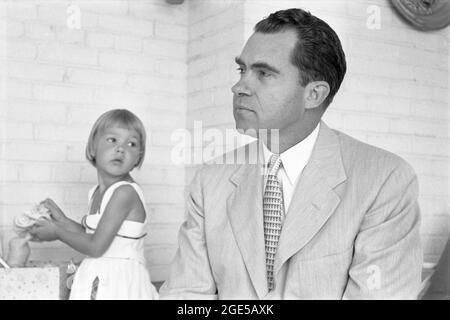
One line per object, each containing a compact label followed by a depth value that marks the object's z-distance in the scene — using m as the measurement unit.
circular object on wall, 3.01
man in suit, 1.47
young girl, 2.41
